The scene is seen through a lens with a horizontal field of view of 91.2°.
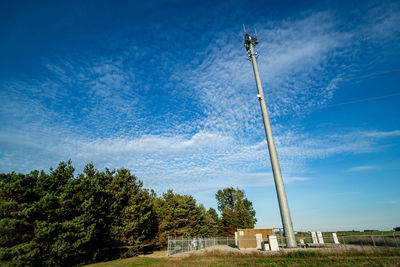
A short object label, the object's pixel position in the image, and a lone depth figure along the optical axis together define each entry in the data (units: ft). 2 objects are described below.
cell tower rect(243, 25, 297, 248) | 66.39
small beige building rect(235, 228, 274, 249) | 98.17
